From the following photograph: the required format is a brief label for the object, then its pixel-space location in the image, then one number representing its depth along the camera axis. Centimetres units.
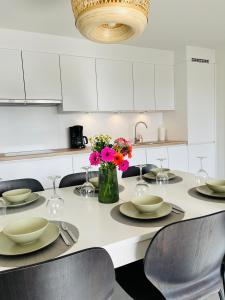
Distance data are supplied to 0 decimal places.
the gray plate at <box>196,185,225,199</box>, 141
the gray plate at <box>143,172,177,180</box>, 190
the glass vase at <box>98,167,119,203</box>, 137
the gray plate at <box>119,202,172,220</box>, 113
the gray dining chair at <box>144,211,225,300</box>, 91
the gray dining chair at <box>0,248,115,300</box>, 64
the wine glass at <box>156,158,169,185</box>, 176
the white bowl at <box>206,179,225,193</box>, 144
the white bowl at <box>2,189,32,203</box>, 145
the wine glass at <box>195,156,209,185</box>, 176
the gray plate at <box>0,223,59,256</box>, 87
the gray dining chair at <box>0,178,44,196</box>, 182
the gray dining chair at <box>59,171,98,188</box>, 195
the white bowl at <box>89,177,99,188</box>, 176
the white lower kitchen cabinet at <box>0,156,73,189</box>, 263
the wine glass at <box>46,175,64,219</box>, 126
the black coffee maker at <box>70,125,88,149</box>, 331
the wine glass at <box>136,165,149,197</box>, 150
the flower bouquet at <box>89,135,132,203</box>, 130
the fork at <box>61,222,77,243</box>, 97
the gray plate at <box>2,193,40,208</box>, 140
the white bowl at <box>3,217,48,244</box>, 89
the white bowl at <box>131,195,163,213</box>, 115
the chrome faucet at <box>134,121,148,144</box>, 390
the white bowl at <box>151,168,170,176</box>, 200
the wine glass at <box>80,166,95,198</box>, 156
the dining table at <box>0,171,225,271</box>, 95
